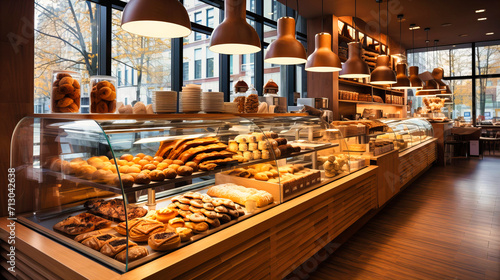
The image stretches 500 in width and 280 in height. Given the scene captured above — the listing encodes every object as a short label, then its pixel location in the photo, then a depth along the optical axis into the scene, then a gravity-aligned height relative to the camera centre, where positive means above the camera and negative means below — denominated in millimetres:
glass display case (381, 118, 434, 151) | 5902 +48
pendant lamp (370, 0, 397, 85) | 5090 +915
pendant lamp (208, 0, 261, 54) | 2350 +760
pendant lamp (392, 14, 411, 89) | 6109 +1049
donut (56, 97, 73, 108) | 1921 +178
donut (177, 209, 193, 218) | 2063 -526
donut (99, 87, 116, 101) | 1854 +226
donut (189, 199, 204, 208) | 2149 -483
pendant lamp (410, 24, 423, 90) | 6766 +1148
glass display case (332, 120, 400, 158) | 4340 -86
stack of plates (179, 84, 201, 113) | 2264 +240
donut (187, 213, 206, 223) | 1927 -522
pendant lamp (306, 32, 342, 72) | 3680 +871
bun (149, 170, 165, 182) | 1852 -254
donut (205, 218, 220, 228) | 1950 -553
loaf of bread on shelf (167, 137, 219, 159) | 2246 -100
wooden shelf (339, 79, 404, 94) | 6946 +1147
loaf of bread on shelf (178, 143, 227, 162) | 2186 -132
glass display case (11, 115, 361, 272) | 1651 -292
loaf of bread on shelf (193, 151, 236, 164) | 2186 -171
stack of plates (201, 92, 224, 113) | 2385 +224
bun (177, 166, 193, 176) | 2004 -245
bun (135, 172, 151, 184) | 1744 -257
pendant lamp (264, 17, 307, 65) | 3080 +836
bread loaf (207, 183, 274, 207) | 2367 -475
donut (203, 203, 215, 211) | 2092 -491
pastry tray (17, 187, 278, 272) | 1517 -578
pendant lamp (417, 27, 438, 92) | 7720 +1201
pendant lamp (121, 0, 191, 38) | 1753 +668
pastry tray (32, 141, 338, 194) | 1631 -279
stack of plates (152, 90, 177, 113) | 2084 +201
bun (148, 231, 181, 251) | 1624 -561
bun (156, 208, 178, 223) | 2008 -522
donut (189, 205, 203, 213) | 2080 -507
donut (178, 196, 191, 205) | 2221 -473
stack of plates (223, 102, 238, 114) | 2576 +198
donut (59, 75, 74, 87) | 1899 +303
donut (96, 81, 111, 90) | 1868 +279
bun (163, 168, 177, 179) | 1920 -247
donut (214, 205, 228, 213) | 2074 -502
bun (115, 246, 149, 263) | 1500 -588
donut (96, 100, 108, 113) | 1859 +144
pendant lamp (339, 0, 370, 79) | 4398 +930
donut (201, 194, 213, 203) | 2242 -477
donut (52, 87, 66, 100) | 1908 +224
